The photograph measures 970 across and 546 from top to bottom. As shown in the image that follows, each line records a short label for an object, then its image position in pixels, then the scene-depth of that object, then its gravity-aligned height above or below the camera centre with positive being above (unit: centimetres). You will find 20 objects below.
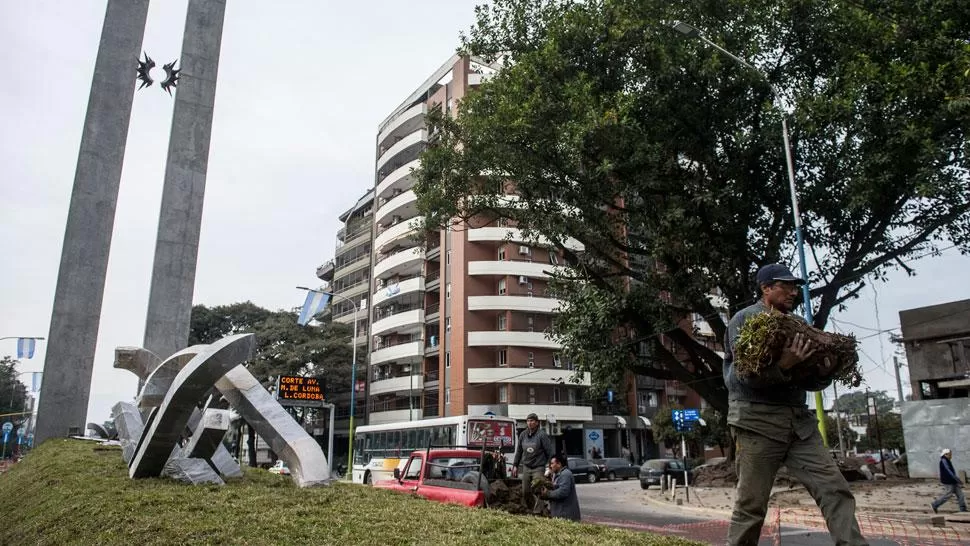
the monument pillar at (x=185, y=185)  1778 +687
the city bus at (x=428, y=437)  2644 +18
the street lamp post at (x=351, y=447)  3801 -32
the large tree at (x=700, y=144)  1533 +720
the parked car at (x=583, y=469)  3569 -152
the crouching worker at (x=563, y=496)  838 -68
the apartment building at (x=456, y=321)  4225 +788
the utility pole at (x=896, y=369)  3978 +406
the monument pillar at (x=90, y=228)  1975 +638
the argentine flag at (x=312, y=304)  3453 +688
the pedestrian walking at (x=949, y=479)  1435 -83
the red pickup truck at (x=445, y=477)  942 -56
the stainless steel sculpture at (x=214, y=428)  720 +15
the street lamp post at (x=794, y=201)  1496 +529
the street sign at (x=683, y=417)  2619 +87
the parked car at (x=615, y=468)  3850 -155
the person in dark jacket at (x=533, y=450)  1045 -14
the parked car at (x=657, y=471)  2748 -125
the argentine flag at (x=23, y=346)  3106 +437
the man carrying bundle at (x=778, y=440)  373 +0
